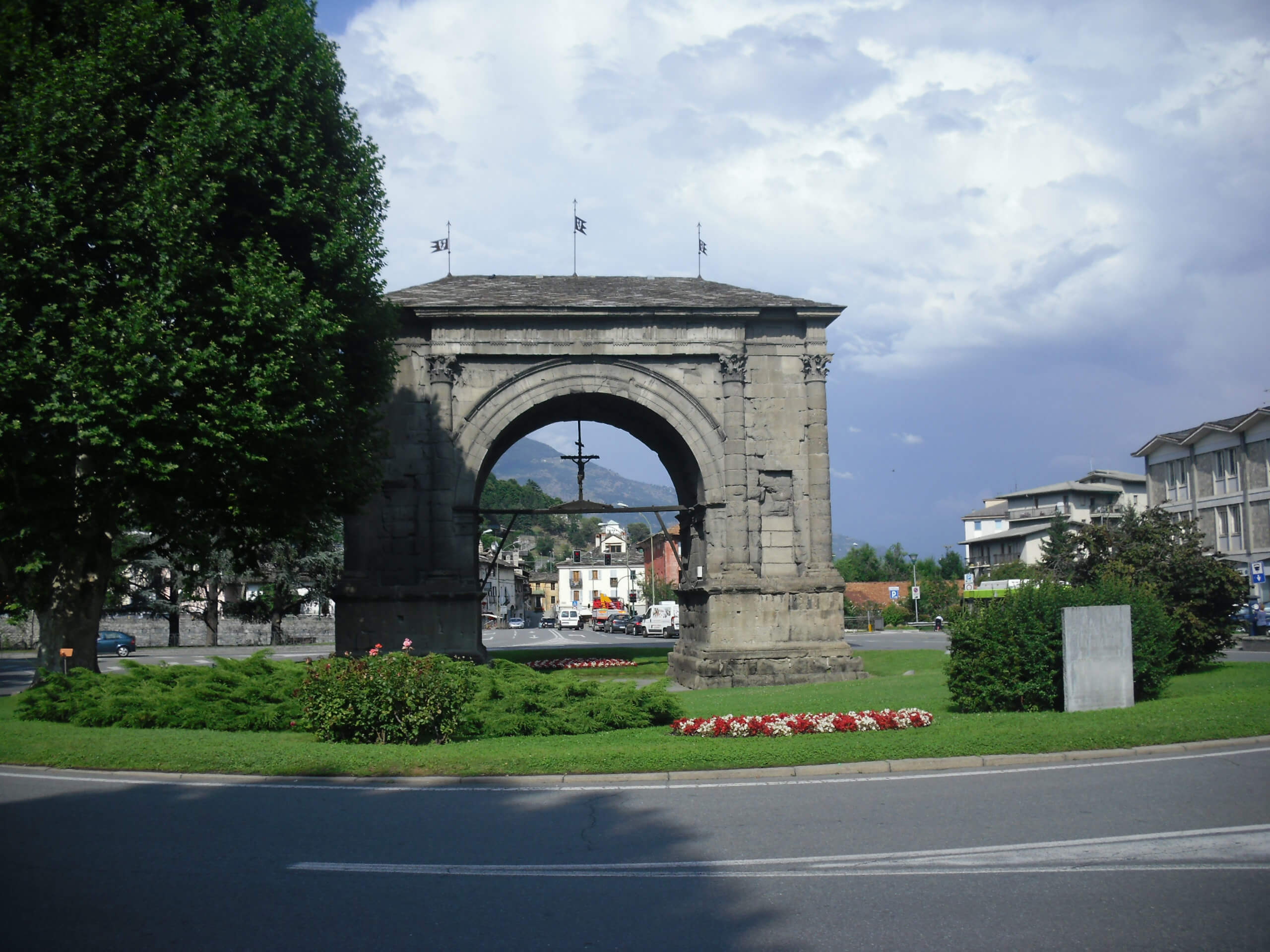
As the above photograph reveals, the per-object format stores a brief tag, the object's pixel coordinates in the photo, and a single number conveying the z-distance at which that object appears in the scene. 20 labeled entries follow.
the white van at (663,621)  60.19
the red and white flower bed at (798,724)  13.87
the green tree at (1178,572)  20.95
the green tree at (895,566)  125.06
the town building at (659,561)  112.21
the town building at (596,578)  145.12
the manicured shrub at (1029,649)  16.11
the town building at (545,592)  157.75
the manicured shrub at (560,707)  14.70
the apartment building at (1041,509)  82.00
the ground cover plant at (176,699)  15.57
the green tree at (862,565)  123.06
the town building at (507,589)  115.44
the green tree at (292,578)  52.19
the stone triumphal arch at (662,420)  24.56
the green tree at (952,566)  124.81
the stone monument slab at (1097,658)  15.41
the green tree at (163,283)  15.96
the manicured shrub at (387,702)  13.70
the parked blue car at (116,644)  50.34
